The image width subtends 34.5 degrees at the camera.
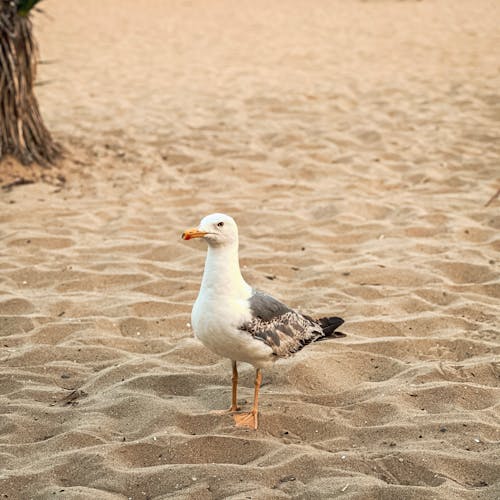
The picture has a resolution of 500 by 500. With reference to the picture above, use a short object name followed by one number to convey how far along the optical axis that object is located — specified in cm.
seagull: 329
